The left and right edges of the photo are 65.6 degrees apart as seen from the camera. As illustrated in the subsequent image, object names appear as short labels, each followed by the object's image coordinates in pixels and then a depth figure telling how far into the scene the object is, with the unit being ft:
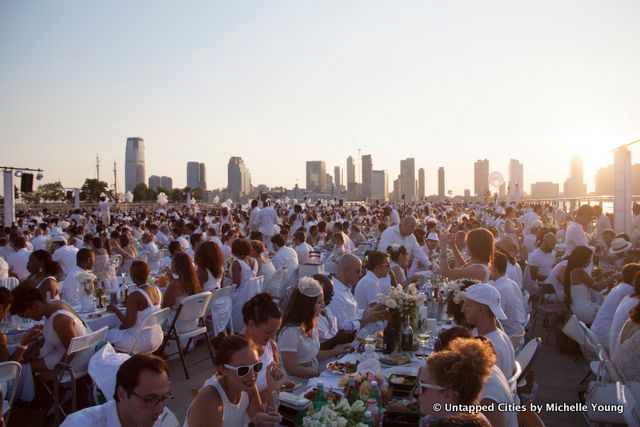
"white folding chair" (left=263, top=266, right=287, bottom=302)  26.96
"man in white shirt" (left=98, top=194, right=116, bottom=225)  71.58
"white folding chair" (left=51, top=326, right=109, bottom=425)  14.25
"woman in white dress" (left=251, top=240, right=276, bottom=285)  27.40
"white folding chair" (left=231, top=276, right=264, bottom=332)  25.31
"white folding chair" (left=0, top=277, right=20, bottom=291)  23.98
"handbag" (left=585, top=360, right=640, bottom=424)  12.31
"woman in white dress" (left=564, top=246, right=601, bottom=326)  21.72
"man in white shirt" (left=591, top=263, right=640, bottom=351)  17.60
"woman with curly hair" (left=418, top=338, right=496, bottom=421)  7.56
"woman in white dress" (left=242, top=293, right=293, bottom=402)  11.47
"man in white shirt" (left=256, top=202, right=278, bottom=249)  46.70
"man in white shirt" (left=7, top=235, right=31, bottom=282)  29.84
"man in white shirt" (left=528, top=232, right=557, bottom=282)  28.71
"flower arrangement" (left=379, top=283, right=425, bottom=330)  13.54
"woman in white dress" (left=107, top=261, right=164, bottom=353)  18.03
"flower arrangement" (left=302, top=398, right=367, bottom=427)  8.29
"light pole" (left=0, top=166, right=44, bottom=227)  58.39
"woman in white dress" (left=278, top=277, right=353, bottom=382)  12.68
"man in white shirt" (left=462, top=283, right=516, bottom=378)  11.19
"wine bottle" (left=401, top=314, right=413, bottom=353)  13.71
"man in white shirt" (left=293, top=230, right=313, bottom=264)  32.71
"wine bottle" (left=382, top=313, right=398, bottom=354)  13.56
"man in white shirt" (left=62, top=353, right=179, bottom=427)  7.96
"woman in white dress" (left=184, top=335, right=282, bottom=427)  8.63
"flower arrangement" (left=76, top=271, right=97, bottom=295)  20.01
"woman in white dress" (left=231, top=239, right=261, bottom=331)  25.14
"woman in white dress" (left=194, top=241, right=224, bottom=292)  23.30
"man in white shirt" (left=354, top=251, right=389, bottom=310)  18.90
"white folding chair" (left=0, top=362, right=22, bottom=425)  11.75
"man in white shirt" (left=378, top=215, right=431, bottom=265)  26.89
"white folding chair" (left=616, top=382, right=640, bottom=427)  11.56
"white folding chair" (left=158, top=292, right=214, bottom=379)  20.03
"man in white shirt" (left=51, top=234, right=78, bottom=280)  28.89
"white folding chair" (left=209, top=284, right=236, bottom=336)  23.11
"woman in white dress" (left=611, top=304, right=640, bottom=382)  13.37
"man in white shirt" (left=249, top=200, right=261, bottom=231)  47.26
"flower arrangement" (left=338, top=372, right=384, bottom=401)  9.93
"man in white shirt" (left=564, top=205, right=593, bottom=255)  28.94
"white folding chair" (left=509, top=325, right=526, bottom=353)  16.47
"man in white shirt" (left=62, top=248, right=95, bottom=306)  20.92
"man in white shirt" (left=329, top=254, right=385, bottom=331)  16.86
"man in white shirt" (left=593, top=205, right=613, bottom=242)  42.34
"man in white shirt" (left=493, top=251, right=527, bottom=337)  16.52
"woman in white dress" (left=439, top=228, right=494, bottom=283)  17.13
